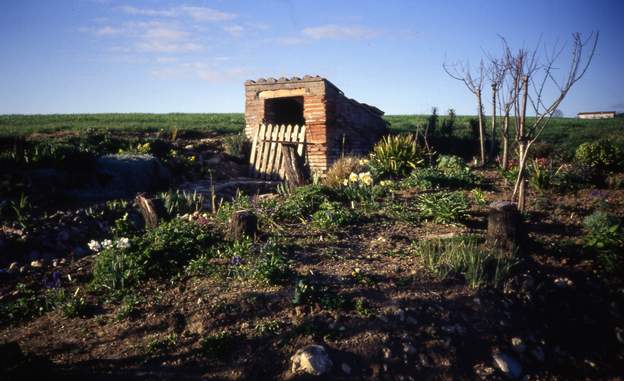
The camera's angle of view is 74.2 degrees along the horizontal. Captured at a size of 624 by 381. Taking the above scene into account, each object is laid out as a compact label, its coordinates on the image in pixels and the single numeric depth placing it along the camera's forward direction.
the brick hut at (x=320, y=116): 11.61
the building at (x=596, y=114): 44.17
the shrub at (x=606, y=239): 4.12
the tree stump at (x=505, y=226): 4.31
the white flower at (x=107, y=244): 4.64
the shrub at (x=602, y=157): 8.24
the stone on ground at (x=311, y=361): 2.83
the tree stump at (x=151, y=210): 6.24
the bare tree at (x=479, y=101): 10.86
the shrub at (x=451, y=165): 8.21
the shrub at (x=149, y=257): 4.36
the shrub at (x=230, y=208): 5.89
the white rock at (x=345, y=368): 2.87
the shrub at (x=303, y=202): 5.77
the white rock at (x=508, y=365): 2.97
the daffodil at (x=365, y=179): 6.67
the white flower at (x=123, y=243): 4.58
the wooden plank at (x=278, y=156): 12.17
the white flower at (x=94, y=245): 4.56
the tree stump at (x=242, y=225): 4.96
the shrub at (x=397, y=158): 9.01
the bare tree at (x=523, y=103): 5.56
